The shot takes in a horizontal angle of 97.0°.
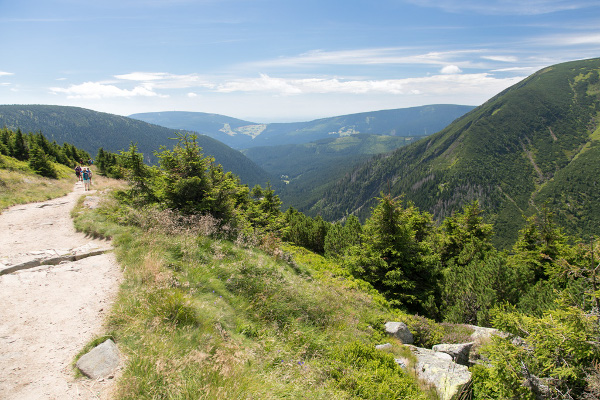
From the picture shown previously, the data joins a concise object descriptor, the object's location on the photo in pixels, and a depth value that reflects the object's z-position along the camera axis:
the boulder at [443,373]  5.86
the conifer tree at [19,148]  34.28
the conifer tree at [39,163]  26.83
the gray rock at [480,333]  8.89
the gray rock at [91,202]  13.56
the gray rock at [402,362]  6.36
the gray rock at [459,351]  7.71
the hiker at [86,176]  21.53
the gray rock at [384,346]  7.16
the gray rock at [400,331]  8.75
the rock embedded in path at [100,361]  3.95
